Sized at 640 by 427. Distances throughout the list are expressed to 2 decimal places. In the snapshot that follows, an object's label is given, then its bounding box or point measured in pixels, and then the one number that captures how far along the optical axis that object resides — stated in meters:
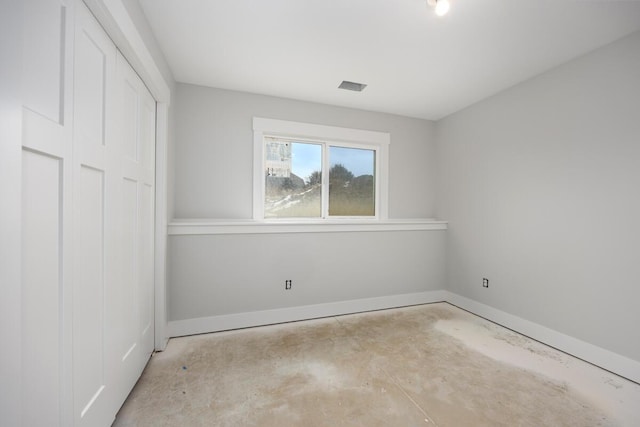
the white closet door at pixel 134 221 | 1.50
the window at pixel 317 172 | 2.91
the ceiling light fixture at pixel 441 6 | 1.41
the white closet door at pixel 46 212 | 0.81
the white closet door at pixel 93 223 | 1.08
